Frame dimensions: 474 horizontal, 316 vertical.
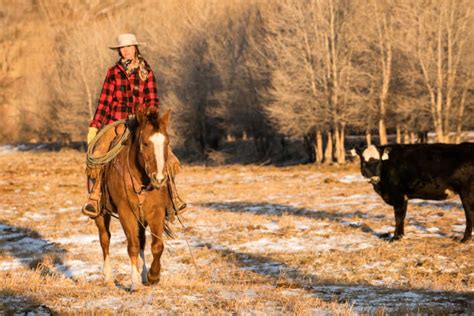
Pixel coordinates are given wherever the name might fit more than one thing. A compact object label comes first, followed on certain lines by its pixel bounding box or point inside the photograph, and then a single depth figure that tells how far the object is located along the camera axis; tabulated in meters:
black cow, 23.92
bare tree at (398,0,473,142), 62.78
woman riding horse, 16.70
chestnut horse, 13.91
